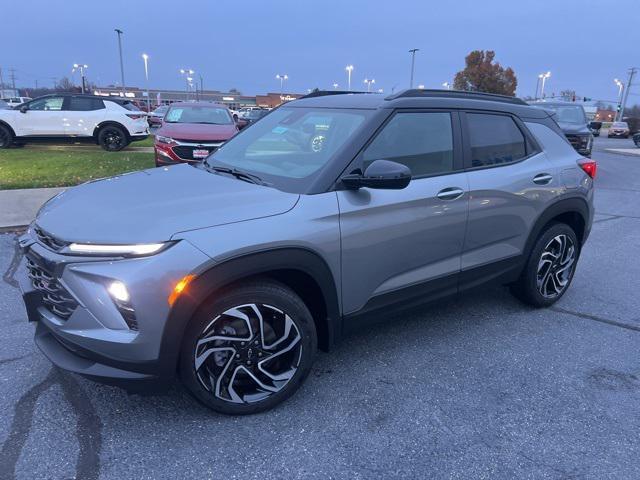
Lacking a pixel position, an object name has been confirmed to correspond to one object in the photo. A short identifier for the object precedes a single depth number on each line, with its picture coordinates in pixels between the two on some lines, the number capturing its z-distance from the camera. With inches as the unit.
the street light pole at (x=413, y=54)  1923.6
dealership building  3521.2
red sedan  362.6
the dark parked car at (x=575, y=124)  467.8
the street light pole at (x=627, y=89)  2261.9
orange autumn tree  2331.4
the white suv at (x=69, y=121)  546.0
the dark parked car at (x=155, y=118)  1026.8
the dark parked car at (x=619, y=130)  1710.1
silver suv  90.3
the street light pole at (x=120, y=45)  1856.5
